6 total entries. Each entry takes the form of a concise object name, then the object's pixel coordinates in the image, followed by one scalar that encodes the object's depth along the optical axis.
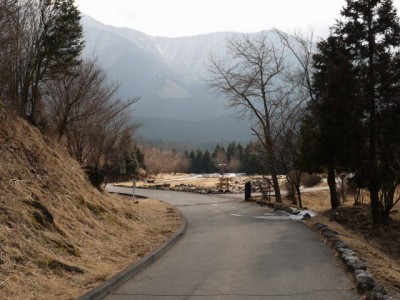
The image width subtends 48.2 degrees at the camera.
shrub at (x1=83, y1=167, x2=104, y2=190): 16.92
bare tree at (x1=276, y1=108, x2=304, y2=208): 27.94
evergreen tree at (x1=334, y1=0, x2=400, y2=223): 17.22
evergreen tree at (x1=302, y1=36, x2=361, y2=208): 17.64
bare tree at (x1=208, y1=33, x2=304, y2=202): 28.80
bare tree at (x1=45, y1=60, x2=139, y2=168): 19.53
